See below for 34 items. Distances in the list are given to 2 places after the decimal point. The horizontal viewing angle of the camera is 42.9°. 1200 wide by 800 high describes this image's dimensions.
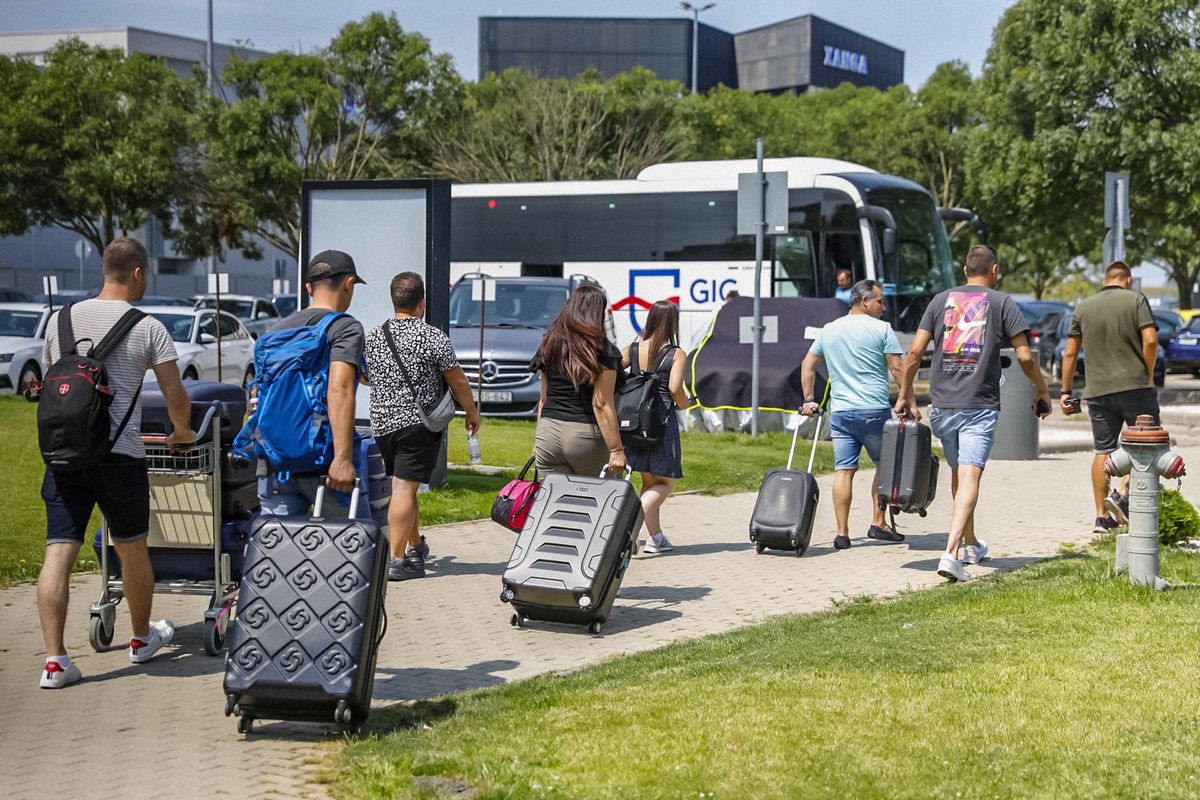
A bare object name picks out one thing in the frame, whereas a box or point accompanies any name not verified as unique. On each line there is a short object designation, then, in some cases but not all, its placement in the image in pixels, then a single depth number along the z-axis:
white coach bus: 25.22
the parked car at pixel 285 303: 37.03
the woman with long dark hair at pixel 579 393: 8.17
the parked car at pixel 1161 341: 29.84
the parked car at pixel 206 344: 22.95
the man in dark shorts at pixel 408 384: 8.43
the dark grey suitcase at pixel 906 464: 9.48
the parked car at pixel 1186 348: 35.34
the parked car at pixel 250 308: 32.44
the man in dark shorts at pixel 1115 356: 10.45
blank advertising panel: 11.60
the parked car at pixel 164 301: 33.89
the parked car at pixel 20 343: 23.09
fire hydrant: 7.98
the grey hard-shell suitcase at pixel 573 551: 7.46
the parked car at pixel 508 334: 19.59
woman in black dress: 9.74
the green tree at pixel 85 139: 40.16
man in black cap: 6.58
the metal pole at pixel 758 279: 16.73
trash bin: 16.53
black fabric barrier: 17.72
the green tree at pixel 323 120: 43.59
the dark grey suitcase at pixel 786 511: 9.84
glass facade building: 93.69
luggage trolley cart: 6.93
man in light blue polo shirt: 10.10
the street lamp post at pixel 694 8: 64.56
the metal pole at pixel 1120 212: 17.09
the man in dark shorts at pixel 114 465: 6.34
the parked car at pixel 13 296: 45.53
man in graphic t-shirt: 8.95
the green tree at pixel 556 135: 45.91
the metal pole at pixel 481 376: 18.01
